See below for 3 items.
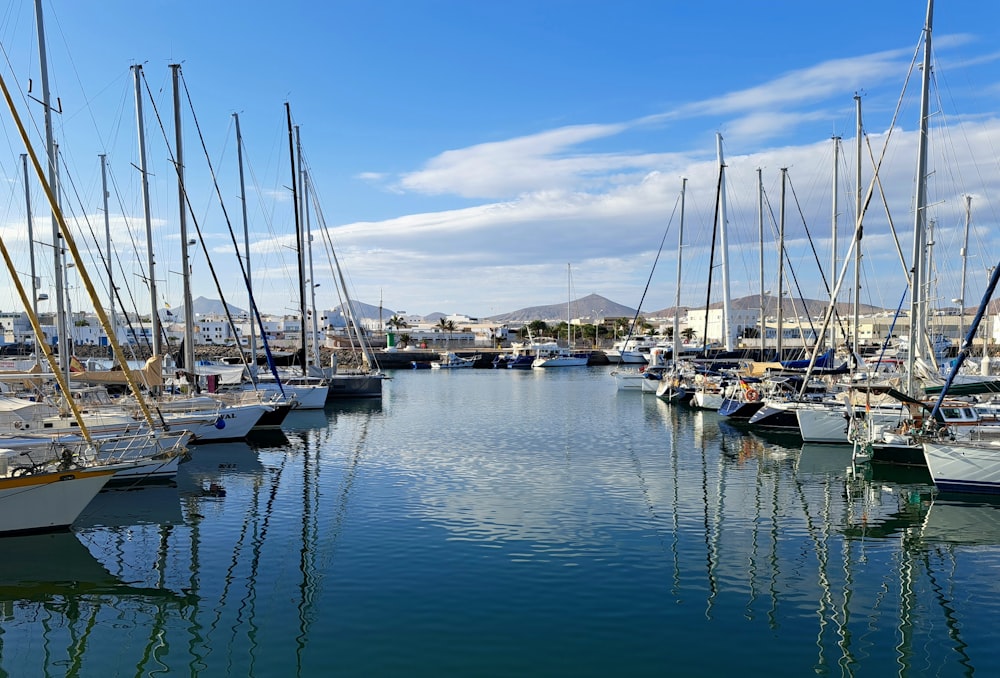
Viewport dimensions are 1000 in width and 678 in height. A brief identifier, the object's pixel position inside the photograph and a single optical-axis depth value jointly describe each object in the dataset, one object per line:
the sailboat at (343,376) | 62.38
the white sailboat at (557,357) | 125.06
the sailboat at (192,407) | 33.12
